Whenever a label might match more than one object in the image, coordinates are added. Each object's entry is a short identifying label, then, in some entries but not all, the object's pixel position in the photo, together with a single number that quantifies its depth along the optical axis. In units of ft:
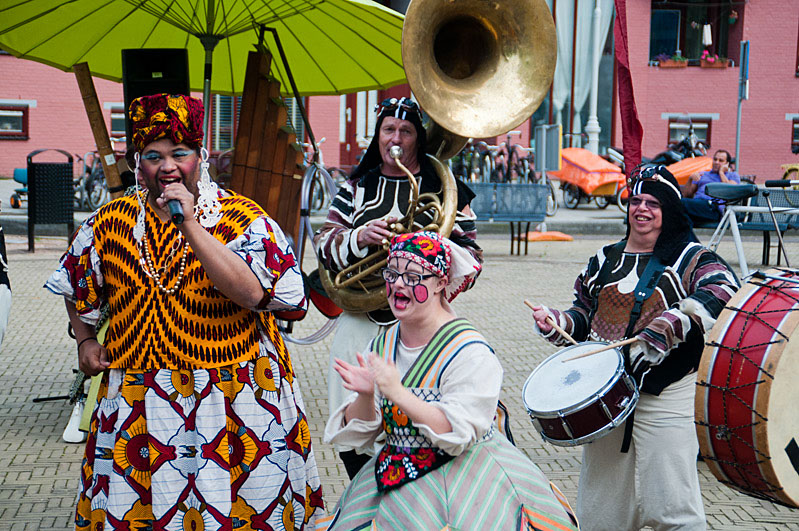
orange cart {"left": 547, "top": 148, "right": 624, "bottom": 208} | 64.49
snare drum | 10.76
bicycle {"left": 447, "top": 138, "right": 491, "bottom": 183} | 60.90
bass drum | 9.80
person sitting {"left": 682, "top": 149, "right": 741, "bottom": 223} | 32.19
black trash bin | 38.58
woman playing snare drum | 11.76
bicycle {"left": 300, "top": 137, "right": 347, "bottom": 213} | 56.03
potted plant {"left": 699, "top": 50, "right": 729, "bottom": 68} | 82.74
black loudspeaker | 14.75
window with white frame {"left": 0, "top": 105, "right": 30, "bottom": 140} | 70.28
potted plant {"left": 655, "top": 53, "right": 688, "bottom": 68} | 82.64
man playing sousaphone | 13.12
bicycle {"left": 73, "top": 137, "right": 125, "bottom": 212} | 53.78
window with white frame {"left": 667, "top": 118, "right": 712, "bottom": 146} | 84.02
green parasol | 16.11
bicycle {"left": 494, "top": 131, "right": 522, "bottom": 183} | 59.82
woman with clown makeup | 8.79
